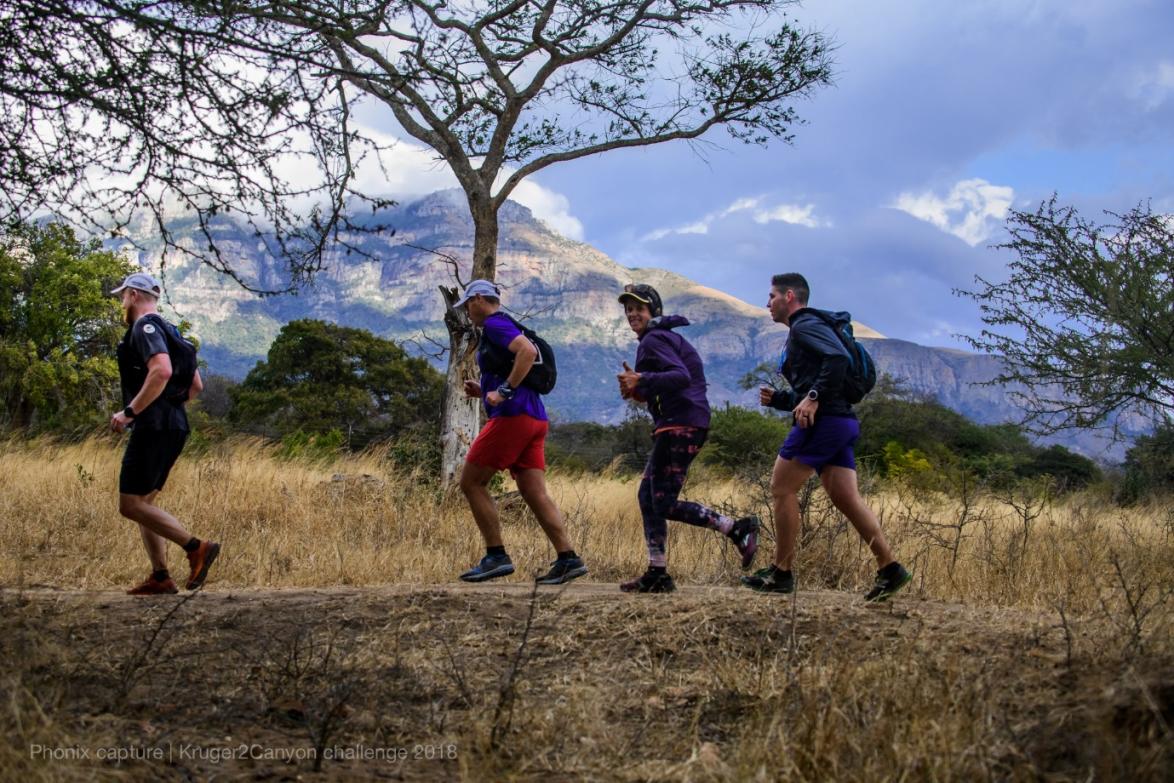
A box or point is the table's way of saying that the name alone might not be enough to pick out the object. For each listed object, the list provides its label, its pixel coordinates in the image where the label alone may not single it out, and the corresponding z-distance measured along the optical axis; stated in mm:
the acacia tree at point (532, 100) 12562
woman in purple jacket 6281
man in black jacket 5750
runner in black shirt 6227
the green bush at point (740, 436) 27875
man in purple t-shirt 6445
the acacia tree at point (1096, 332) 12938
